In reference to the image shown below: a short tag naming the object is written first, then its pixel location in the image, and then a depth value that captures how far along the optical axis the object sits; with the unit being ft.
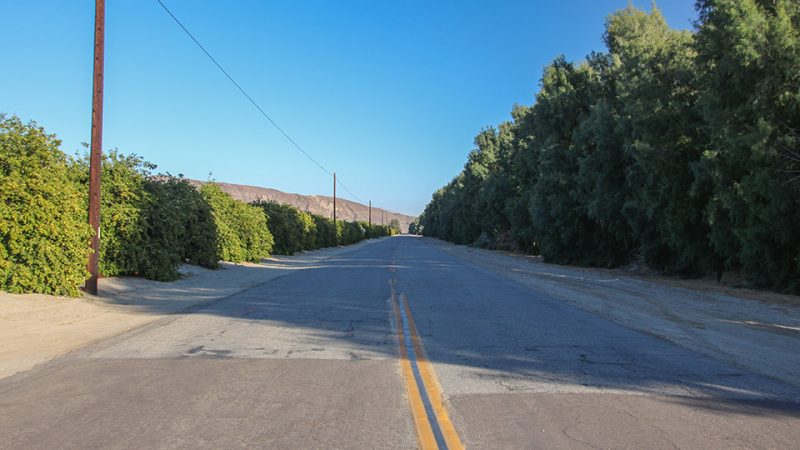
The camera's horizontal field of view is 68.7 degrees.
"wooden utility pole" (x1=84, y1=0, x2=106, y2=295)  49.62
